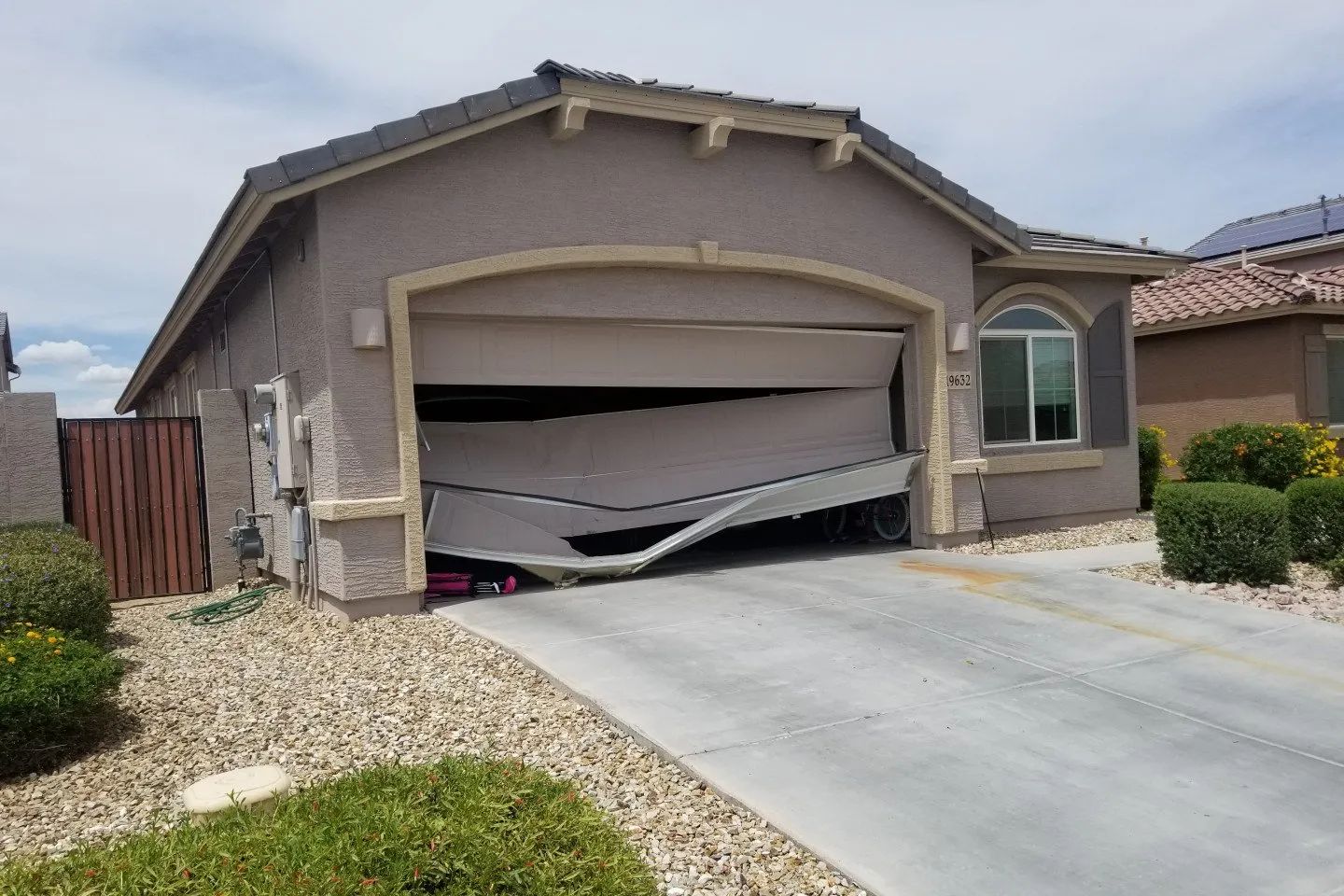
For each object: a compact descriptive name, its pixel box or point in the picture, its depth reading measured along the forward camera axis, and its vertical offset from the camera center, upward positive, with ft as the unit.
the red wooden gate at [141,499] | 34.71 -1.70
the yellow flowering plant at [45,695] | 16.52 -4.15
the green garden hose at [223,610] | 29.86 -5.11
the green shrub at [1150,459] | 48.11 -2.79
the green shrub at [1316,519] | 32.37 -4.14
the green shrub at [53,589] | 21.57 -3.05
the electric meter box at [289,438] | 29.43 +0.23
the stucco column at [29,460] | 32.94 -0.07
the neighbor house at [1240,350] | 49.73 +2.57
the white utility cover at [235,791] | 12.64 -4.55
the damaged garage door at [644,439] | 30.48 -0.43
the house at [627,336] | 27.43 +3.09
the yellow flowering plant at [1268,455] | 45.01 -2.71
